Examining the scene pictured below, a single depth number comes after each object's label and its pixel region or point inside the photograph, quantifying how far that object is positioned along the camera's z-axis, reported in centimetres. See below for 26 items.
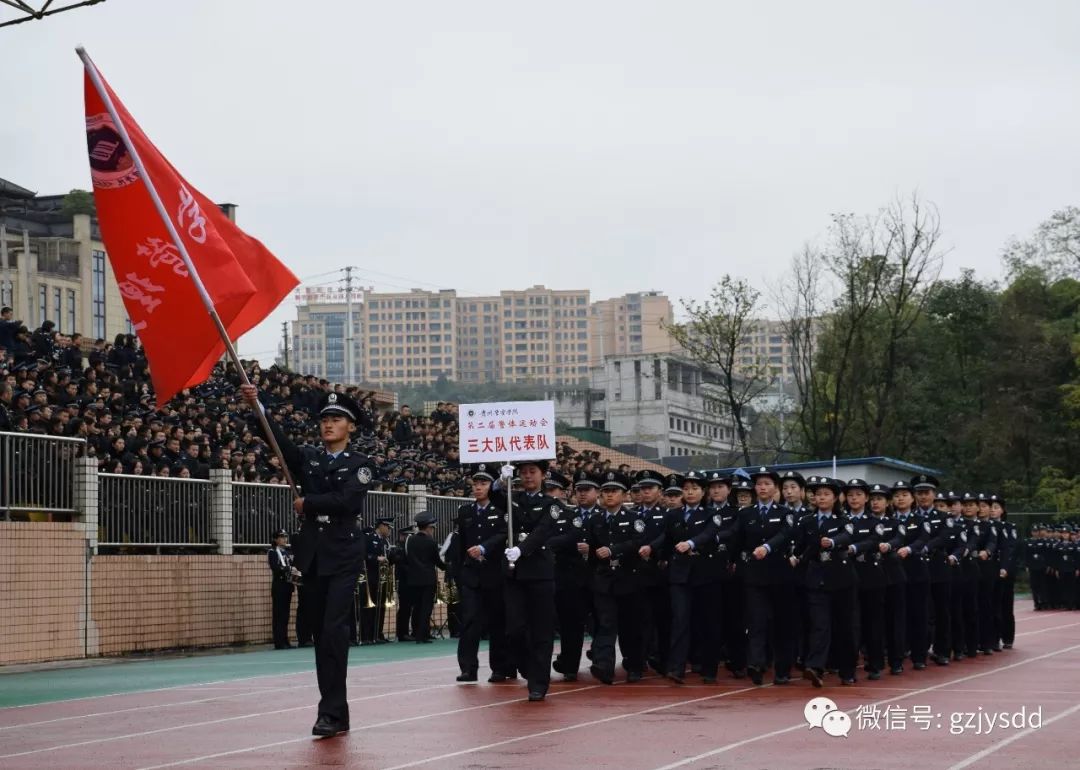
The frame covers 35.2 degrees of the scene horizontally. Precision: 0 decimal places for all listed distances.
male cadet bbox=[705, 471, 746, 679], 1697
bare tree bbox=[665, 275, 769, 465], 5131
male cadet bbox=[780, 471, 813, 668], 1689
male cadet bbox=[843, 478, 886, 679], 1731
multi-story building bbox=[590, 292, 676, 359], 16375
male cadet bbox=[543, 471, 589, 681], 1712
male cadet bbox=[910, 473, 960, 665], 2022
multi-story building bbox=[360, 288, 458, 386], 17788
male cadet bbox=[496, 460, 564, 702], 1476
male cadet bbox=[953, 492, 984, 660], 2130
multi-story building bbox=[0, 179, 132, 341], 5312
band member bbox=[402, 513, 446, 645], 2658
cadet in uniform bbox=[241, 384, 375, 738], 1180
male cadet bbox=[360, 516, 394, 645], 2670
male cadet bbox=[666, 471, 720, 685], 1681
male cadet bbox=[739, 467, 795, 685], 1652
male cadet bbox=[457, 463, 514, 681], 1694
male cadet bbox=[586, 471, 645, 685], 1695
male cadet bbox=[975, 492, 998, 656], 2208
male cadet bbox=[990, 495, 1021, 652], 2299
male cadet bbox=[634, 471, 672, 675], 1727
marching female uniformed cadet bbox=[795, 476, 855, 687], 1647
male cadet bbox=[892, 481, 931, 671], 1916
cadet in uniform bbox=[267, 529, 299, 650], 2500
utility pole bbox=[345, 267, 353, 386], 8750
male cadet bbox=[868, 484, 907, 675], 1784
